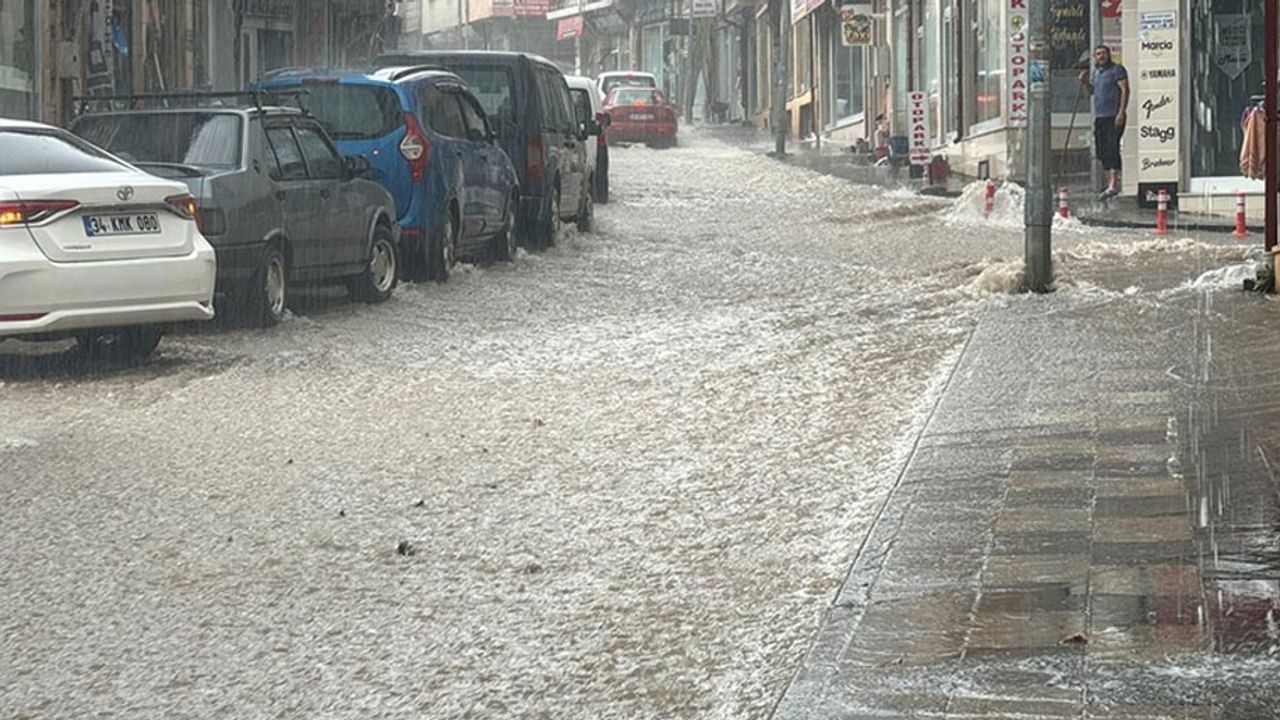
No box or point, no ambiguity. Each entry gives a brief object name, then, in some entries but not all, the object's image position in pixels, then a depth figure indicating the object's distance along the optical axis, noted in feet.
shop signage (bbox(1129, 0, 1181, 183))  87.92
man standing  87.71
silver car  47.62
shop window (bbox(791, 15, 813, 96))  202.49
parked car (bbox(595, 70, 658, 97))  176.76
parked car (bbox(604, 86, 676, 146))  171.53
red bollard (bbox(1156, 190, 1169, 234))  74.54
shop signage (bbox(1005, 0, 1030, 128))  97.96
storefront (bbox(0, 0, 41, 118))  78.84
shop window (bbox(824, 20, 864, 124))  173.27
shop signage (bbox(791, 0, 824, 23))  184.40
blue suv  59.41
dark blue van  71.67
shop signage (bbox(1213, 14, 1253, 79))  86.22
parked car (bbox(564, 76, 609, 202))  99.91
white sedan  40.65
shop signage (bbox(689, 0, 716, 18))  242.78
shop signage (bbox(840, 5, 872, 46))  147.33
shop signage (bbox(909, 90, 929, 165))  117.50
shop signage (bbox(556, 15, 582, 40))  311.68
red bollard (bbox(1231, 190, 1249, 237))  73.36
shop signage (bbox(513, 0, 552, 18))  336.29
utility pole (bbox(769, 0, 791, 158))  156.56
